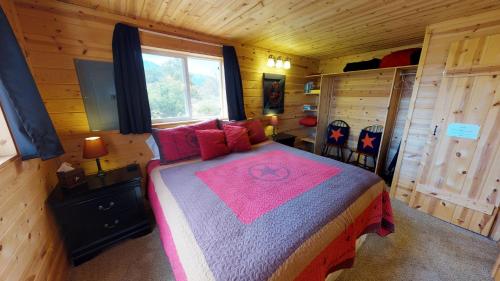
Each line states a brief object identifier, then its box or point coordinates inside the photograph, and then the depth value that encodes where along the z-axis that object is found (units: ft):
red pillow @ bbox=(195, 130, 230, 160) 6.74
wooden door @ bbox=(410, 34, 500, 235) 5.36
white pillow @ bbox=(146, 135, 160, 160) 6.93
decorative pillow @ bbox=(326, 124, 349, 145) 11.30
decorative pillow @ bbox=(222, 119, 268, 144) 8.66
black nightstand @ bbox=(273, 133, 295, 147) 10.28
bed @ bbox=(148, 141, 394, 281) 2.70
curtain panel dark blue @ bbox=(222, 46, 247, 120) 8.33
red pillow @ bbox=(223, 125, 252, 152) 7.42
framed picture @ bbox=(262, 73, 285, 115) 10.18
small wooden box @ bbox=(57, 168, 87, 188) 4.86
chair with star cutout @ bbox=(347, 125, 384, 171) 9.52
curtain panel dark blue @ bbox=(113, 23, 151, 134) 5.87
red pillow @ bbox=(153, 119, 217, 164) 6.47
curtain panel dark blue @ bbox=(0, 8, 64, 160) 3.39
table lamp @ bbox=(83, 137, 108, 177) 5.17
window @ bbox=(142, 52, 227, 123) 7.04
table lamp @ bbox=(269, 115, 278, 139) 10.18
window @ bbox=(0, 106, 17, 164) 3.49
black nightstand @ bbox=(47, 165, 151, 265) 4.60
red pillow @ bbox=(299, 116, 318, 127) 11.72
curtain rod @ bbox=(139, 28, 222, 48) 6.43
